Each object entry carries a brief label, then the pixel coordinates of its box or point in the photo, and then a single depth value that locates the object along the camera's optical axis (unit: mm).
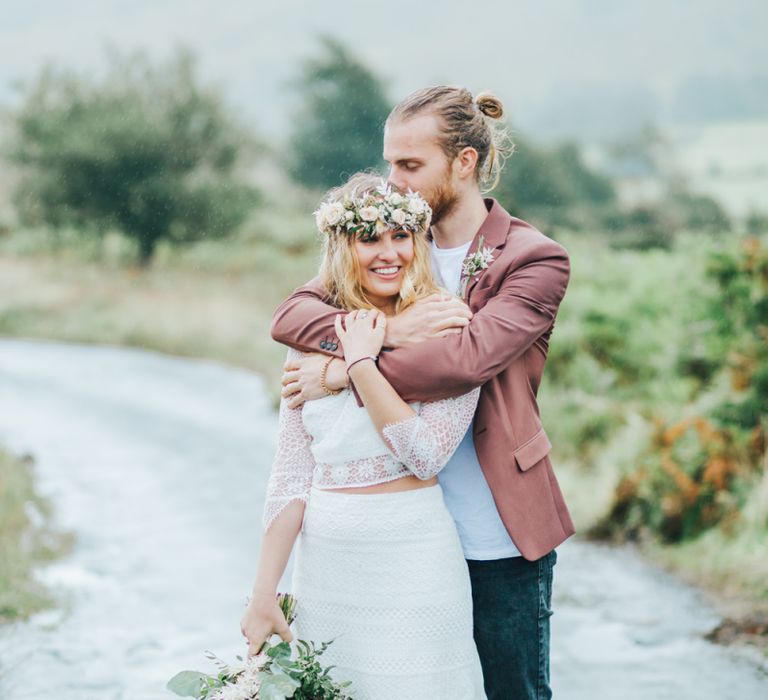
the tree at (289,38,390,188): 36000
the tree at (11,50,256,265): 28750
